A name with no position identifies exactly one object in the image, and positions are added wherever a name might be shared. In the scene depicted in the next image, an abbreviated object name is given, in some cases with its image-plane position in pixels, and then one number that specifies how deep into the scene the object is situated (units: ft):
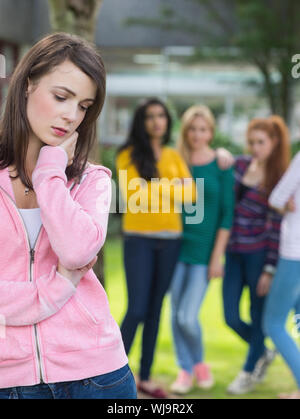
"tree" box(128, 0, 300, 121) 65.95
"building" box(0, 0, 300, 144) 75.85
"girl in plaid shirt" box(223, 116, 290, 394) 23.35
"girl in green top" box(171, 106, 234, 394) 23.60
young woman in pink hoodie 9.05
